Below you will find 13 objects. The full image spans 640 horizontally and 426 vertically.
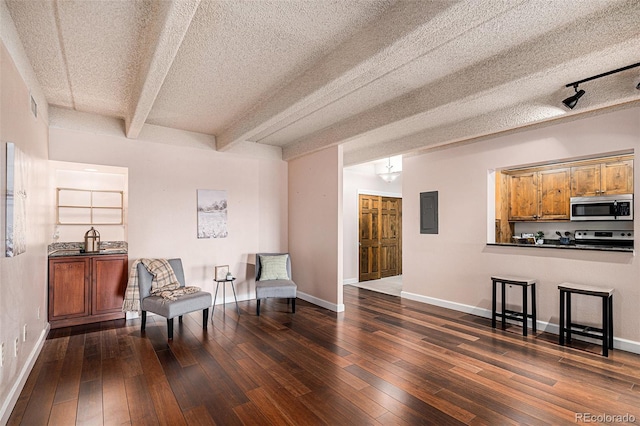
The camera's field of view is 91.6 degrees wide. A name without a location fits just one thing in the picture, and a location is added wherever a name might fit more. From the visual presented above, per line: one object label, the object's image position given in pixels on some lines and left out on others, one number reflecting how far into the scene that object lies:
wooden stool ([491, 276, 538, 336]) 3.89
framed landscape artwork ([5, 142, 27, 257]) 2.21
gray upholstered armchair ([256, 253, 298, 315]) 4.66
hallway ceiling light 6.82
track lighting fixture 2.66
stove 4.92
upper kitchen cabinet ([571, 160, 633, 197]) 4.59
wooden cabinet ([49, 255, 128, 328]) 4.05
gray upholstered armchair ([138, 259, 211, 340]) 3.69
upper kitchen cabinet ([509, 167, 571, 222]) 5.24
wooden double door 7.43
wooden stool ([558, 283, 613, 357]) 3.27
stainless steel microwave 4.61
